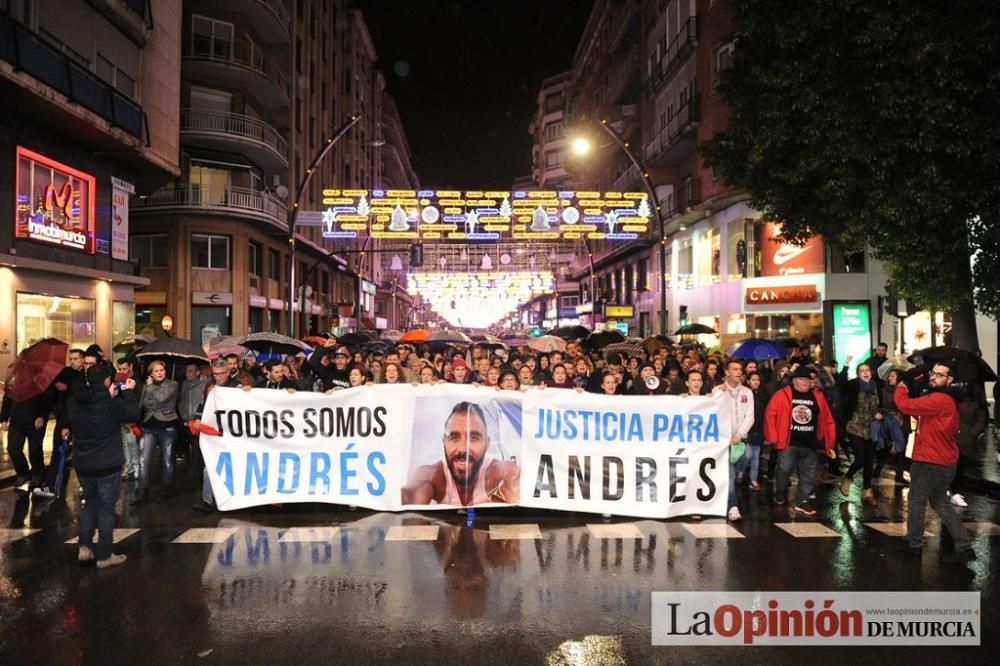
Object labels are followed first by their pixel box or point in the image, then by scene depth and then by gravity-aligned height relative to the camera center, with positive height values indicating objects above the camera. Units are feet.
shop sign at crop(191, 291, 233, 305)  106.93 +7.02
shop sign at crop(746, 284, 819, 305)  80.64 +5.68
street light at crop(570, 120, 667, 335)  72.84 +16.79
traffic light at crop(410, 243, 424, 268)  105.91 +13.62
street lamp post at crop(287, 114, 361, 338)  70.03 +12.64
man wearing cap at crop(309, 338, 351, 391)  35.76 -1.50
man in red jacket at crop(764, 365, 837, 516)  27.45 -3.57
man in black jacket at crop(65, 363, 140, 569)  20.81 -3.53
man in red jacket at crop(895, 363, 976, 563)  21.49 -3.70
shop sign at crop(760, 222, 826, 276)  80.24 +10.30
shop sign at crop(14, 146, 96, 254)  57.31 +12.81
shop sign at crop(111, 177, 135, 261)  71.92 +13.54
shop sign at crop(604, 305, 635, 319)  118.52 +5.34
